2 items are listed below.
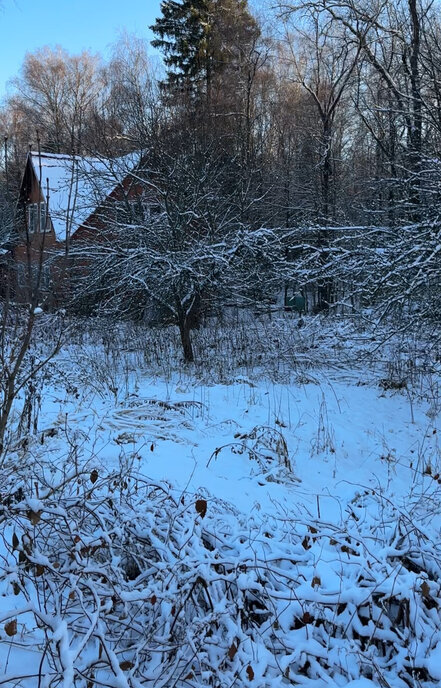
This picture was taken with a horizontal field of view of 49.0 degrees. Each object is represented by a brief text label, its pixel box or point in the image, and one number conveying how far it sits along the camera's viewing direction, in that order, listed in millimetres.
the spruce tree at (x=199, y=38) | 23734
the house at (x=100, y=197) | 11539
